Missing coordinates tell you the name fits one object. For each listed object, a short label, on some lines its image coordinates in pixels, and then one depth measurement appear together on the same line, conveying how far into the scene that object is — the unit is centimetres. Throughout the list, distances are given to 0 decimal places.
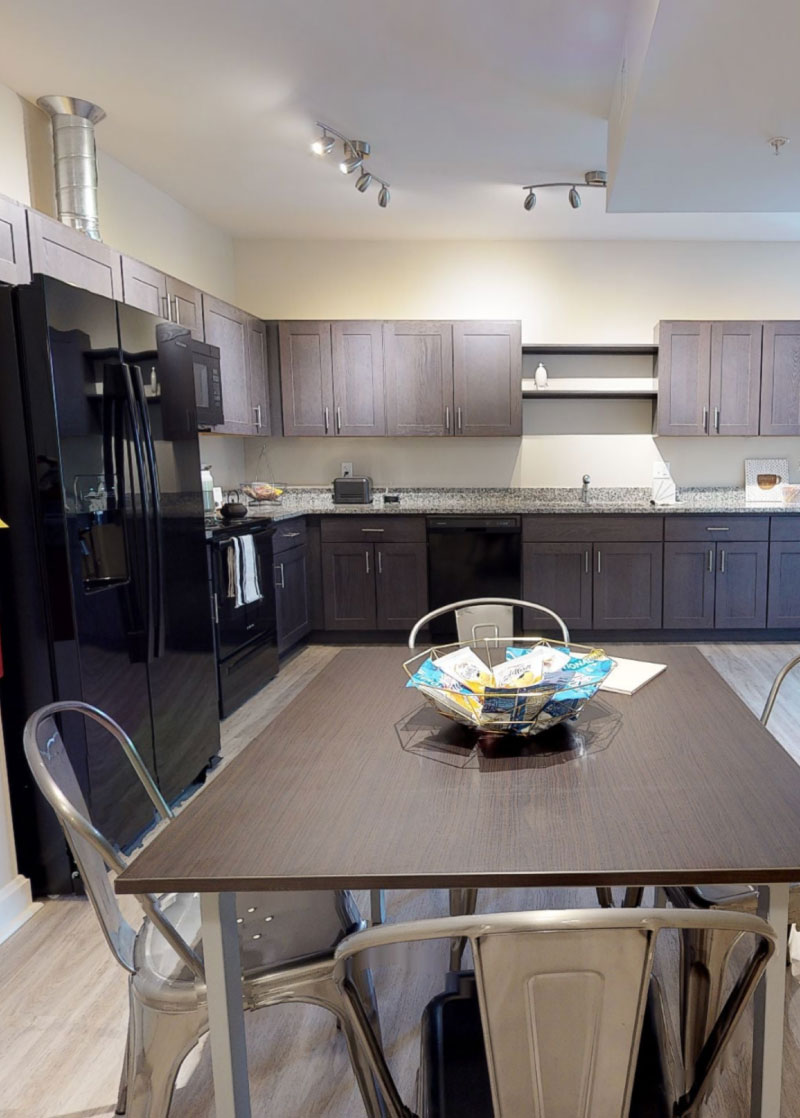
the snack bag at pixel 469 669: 137
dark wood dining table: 88
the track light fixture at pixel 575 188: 387
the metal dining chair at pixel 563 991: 68
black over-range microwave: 376
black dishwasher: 481
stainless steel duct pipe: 302
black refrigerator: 198
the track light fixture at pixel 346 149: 342
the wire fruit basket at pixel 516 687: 125
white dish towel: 348
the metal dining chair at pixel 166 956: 108
